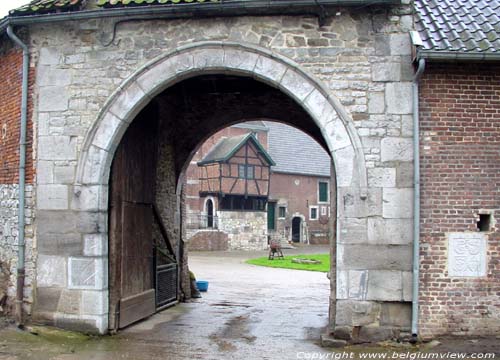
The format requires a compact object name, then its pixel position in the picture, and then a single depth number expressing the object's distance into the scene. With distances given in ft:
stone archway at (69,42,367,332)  26.14
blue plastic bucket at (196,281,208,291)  46.57
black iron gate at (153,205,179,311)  36.19
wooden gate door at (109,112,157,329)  29.12
